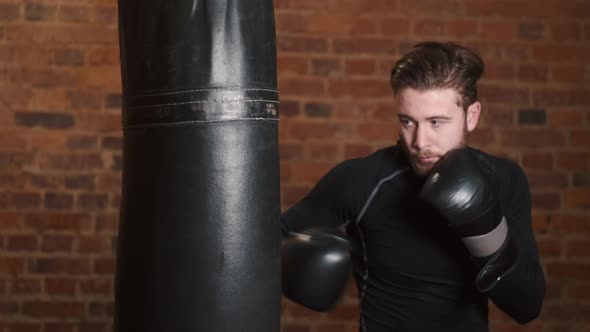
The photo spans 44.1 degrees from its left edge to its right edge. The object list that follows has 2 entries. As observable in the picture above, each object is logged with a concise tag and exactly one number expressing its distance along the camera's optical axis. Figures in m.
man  1.79
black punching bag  1.13
